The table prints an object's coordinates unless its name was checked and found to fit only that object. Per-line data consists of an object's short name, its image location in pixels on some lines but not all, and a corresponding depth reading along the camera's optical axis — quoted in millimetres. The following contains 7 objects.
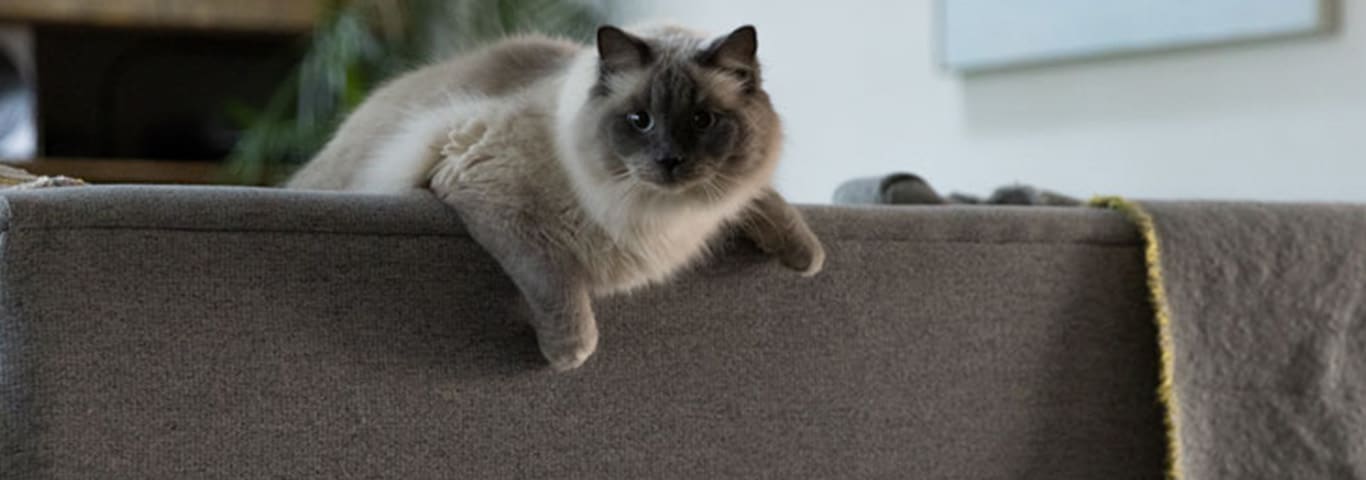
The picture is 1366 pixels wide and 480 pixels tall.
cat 1487
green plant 4312
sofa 1319
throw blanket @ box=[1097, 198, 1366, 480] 1814
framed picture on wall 2590
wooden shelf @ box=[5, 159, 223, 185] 4773
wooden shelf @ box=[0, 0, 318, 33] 4848
